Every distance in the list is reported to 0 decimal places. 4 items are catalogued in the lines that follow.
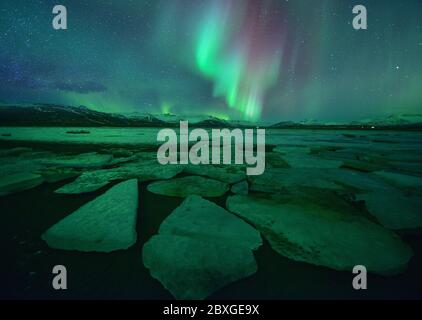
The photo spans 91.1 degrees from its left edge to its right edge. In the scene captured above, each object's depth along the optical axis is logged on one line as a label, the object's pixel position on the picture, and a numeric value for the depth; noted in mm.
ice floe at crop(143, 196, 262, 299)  1457
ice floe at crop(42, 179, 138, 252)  1858
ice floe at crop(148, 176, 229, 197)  3247
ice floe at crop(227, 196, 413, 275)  1679
